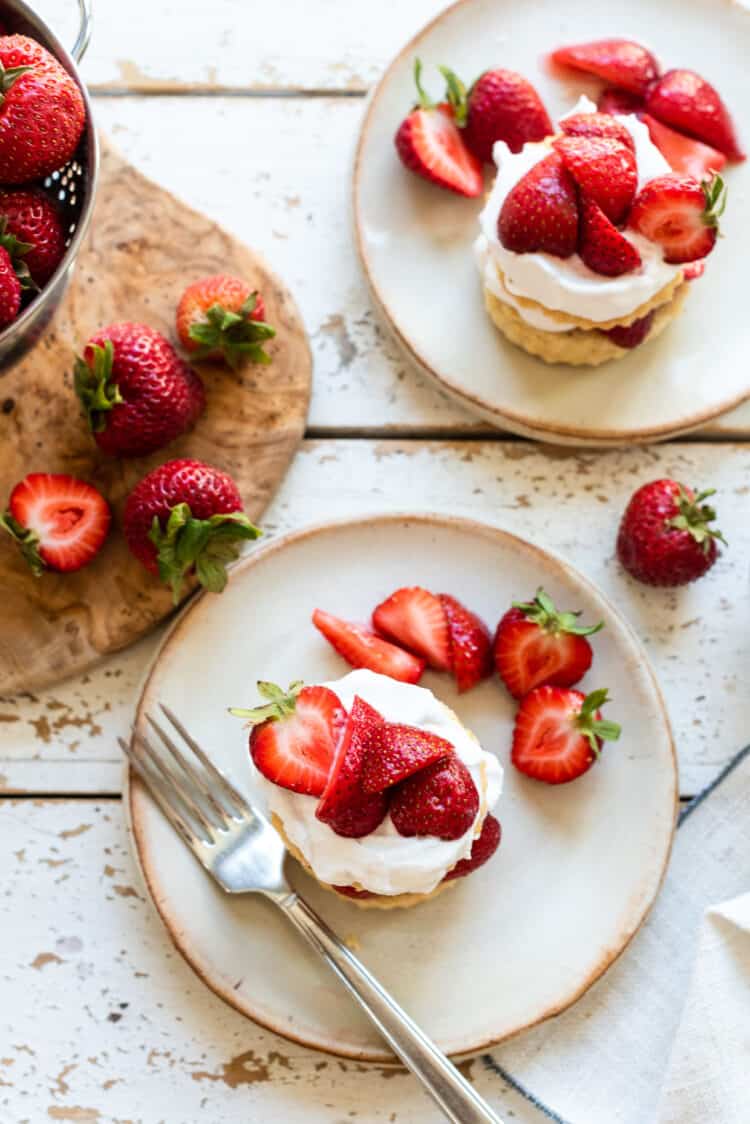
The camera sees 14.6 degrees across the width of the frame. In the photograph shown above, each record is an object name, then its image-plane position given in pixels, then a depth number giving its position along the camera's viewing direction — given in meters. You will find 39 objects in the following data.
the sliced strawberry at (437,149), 1.02
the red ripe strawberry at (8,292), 0.93
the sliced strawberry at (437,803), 0.93
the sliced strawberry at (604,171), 0.97
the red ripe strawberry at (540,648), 0.98
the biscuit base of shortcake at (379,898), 0.96
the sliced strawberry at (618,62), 1.03
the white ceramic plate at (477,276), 1.02
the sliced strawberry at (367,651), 0.98
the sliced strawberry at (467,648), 0.98
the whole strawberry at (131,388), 0.98
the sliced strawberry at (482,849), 0.96
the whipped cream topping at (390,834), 0.94
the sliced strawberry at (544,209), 0.97
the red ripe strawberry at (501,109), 1.02
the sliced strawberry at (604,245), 0.97
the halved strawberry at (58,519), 0.99
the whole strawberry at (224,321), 1.00
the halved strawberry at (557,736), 0.97
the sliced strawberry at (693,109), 1.03
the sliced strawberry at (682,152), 1.03
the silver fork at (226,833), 0.96
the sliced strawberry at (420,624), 0.98
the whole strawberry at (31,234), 0.95
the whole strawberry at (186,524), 0.97
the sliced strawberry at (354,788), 0.92
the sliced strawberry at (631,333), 1.00
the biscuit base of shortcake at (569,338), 1.01
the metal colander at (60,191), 0.94
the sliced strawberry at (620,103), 1.04
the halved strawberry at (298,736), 0.93
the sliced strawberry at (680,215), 0.97
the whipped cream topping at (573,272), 0.98
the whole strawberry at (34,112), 0.93
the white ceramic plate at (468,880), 0.97
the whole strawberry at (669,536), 0.99
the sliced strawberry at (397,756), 0.92
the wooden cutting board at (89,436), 1.00
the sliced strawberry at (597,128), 0.98
